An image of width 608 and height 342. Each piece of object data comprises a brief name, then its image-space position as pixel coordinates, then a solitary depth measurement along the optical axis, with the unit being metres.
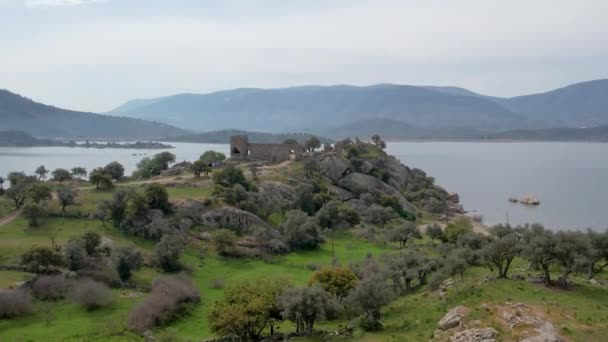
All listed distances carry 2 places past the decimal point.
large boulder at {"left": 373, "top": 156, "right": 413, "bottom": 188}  90.19
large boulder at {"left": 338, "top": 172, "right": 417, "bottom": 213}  79.38
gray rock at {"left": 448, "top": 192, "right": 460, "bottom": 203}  104.46
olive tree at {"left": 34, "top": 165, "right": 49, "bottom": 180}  71.27
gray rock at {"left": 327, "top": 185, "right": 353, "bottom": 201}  75.31
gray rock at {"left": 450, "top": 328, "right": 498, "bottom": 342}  25.42
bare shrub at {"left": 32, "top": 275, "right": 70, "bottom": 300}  37.69
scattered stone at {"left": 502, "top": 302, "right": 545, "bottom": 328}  26.32
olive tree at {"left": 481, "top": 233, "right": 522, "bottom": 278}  33.91
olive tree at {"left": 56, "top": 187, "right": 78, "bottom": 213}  52.88
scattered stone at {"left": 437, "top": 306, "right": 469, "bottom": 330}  27.80
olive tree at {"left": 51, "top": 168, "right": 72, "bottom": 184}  67.31
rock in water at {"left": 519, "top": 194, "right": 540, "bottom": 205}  111.25
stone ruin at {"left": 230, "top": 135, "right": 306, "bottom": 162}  86.19
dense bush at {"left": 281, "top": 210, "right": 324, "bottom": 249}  55.53
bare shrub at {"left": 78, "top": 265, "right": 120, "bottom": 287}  40.88
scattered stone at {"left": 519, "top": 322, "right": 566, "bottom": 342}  24.12
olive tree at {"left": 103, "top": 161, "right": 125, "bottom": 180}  71.36
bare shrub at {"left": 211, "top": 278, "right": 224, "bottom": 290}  42.38
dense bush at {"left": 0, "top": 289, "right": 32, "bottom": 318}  34.00
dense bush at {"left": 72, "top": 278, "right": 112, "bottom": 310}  36.31
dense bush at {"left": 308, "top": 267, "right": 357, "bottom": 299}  34.91
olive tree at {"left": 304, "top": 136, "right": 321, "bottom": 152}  95.12
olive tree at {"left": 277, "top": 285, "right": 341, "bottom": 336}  30.45
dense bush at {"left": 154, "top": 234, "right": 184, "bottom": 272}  44.62
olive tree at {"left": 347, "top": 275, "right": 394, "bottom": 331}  31.03
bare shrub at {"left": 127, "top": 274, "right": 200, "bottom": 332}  33.53
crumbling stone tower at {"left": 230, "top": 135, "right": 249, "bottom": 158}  87.12
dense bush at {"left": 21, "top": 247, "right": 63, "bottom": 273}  39.91
